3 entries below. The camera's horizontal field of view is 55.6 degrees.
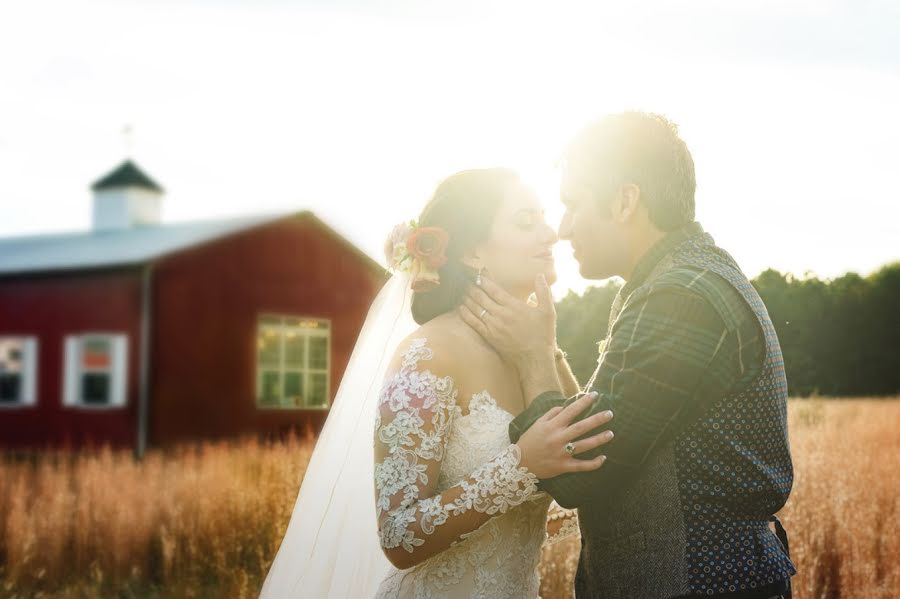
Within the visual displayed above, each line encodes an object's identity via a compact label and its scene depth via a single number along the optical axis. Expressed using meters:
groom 2.33
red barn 16.66
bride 2.64
